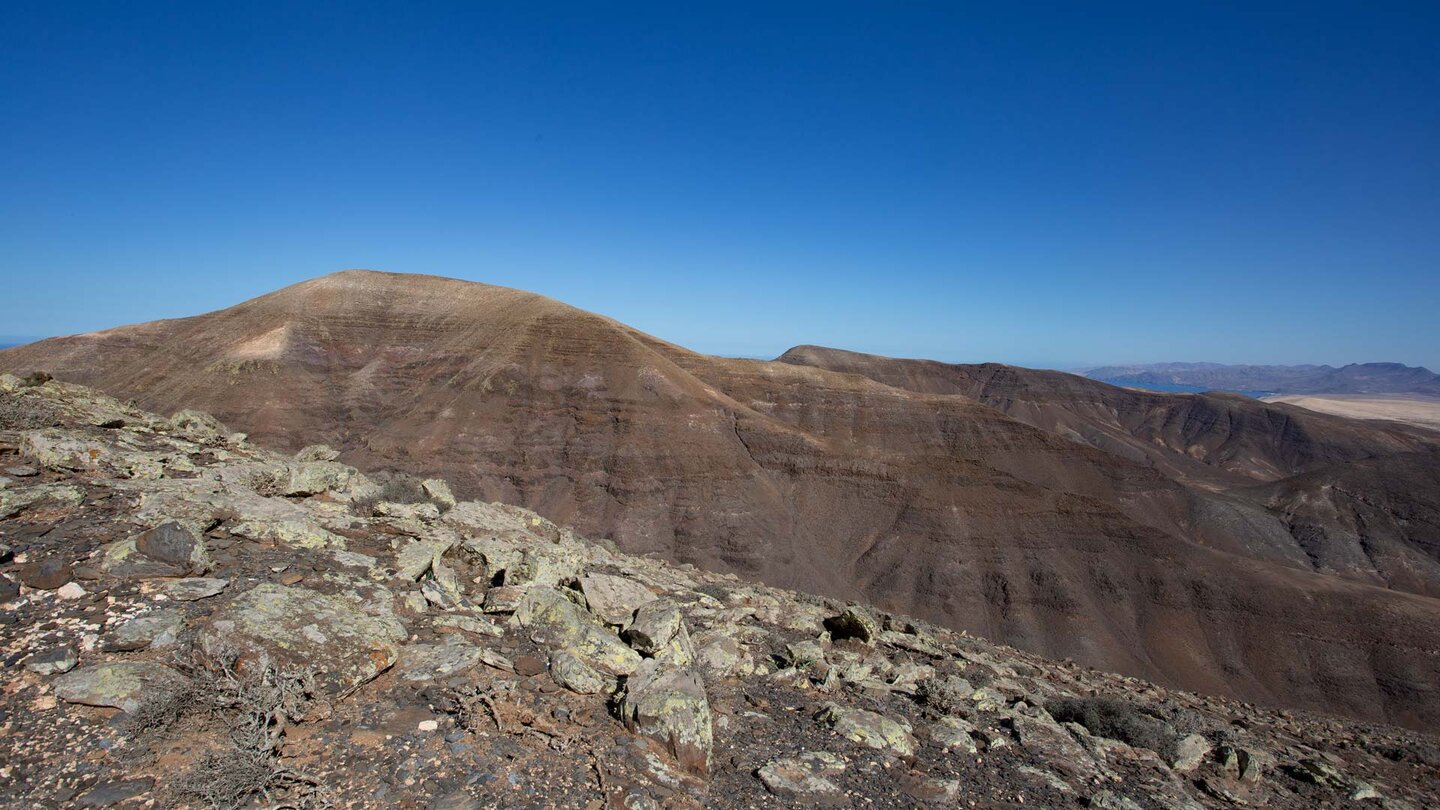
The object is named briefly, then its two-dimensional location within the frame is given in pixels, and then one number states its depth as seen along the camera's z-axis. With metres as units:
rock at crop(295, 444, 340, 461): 16.25
